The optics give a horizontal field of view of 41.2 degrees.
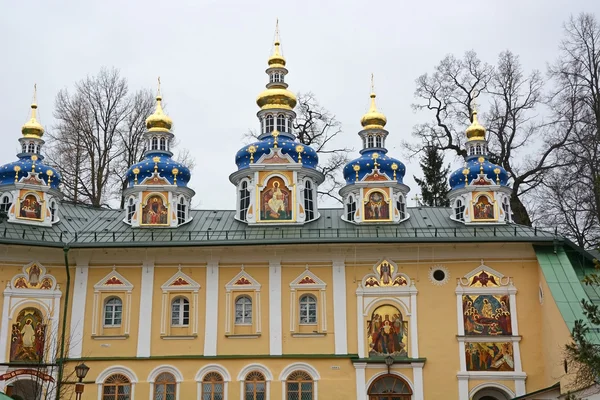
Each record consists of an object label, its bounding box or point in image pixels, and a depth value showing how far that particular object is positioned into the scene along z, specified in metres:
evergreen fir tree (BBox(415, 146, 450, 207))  39.38
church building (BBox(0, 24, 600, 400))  24.53
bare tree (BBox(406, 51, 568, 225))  33.36
